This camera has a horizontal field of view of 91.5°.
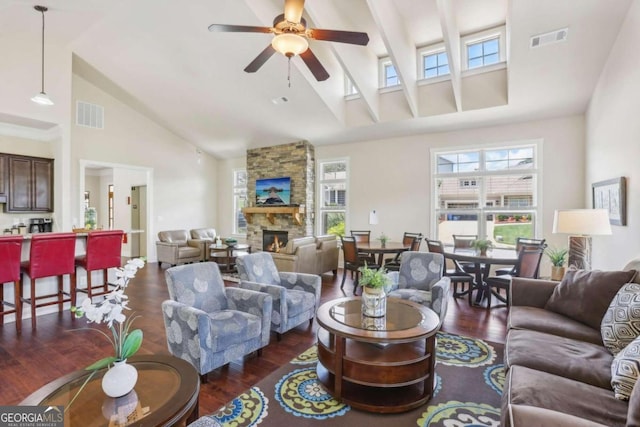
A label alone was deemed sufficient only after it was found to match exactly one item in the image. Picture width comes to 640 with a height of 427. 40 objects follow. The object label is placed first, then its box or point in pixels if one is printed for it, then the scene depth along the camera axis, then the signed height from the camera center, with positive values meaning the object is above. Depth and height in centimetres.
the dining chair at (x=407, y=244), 558 -60
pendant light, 438 +161
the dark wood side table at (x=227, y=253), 709 -93
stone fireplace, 792 +97
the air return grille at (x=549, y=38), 376 +217
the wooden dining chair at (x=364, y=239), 595 -57
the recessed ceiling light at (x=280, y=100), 629 +230
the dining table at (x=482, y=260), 430 -66
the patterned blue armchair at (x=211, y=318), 246 -94
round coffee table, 221 -108
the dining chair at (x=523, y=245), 441 -46
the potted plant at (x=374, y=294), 260 -68
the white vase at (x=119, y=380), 144 -78
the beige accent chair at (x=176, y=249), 748 -88
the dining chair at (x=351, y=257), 551 -79
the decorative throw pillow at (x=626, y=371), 151 -80
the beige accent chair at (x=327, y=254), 645 -89
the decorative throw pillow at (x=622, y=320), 198 -71
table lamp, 326 -11
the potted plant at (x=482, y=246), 458 -49
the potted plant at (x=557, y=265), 375 -65
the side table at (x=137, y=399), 134 -88
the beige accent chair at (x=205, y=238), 796 -68
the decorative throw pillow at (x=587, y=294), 241 -67
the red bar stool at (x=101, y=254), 424 -58
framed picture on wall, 325 +18
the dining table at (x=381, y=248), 538 -62
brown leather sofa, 139 -90
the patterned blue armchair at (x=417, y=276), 358 -79
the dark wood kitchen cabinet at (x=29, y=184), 527 +49
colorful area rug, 207 -138
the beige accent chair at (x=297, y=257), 575 -83
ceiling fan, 280 +172
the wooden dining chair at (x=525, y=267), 414 -73
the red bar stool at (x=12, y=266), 344 -60
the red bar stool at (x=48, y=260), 369 -58
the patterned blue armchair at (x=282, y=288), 329 -87
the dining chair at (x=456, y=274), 469 -95
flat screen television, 819 +58
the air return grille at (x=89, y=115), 701 +225
